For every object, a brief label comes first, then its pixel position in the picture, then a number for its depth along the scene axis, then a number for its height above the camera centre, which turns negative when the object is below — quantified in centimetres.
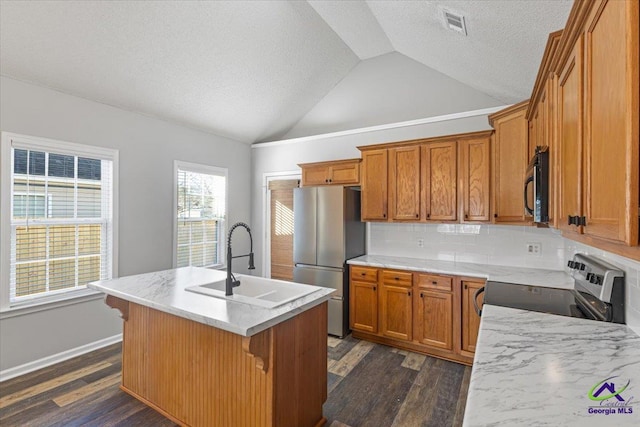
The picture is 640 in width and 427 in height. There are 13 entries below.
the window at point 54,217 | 276 -3
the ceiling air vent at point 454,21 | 216 +143
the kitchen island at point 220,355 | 173 -92
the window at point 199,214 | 416 +0
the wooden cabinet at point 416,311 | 298 -102
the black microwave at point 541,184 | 161 +16
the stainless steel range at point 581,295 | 152 -51
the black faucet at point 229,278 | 201 -42
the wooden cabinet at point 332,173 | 390 +56
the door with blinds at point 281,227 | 490 -21
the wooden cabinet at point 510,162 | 261 +48
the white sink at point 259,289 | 205 -55
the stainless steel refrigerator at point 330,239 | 366 -31
